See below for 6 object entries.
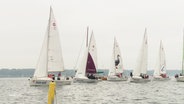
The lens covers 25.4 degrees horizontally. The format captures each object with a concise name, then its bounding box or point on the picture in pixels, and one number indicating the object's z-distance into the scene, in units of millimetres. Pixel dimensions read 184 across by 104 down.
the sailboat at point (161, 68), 95844
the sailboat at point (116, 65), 91188
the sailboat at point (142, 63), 83188
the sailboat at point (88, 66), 71956
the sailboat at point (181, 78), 85938
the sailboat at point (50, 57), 56772
